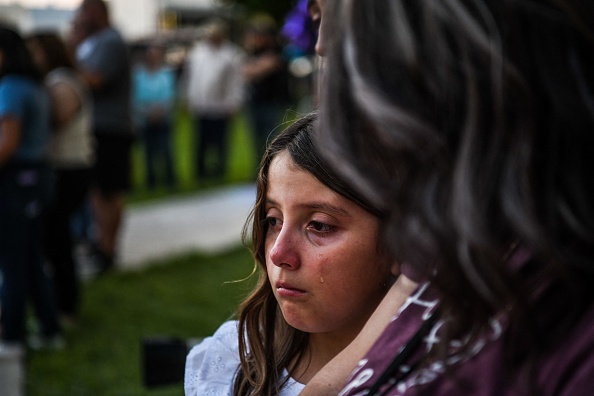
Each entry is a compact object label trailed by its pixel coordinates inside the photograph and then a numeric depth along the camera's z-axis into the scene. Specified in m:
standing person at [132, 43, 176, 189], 10.16
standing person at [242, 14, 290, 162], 10.91
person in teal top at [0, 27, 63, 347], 4.52
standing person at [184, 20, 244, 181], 10.91
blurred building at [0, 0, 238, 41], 16.91
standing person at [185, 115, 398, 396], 1.54
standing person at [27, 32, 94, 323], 5.27
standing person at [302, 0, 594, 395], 0.97
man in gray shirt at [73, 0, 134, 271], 6.31
